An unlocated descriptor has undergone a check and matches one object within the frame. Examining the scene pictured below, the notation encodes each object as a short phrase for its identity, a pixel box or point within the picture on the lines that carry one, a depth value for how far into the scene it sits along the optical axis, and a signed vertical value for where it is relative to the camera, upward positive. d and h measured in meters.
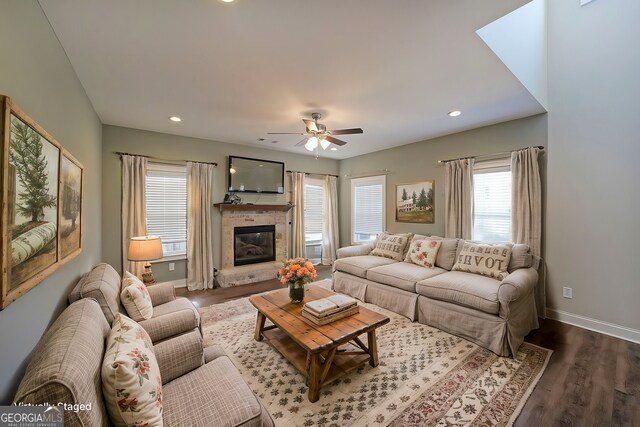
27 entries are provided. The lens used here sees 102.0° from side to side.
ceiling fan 3.03 +0.97
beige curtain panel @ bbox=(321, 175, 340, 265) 6.17 -0.25
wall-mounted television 4.84 +0.75
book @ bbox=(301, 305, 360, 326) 2.20 -0.90
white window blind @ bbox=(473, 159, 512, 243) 3.64 +0.18
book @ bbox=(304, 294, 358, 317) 2.23 -0.82
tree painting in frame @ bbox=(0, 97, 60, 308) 1.03 +0.05
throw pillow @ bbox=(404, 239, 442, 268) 3.73 -0.57
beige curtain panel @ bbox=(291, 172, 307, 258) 5.66 -0.06
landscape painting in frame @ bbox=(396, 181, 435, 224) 4.53 +0.21
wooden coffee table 1.93 -0.98
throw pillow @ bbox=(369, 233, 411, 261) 4.21 -0.55
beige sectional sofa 2.52 -0.93
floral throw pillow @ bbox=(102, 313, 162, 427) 1.01 -0.70
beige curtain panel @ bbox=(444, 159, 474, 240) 3.94 +0.23
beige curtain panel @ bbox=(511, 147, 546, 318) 3.27 +0.13
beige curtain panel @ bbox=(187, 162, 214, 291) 4.39 -0.24
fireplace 4.95 -0.61
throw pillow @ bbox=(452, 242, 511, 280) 3.06 -0.57
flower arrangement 2.56 -0.62
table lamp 3.22 -0.44
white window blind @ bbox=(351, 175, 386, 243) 5.45 +0.13
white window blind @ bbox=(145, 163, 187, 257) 4.18 +0.14
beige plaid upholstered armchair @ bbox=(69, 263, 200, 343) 1.76 -0.82
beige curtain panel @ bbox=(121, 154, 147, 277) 3.86 +0.16
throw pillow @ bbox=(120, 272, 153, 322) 2.06 -0.72
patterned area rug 1.77 -1.36
